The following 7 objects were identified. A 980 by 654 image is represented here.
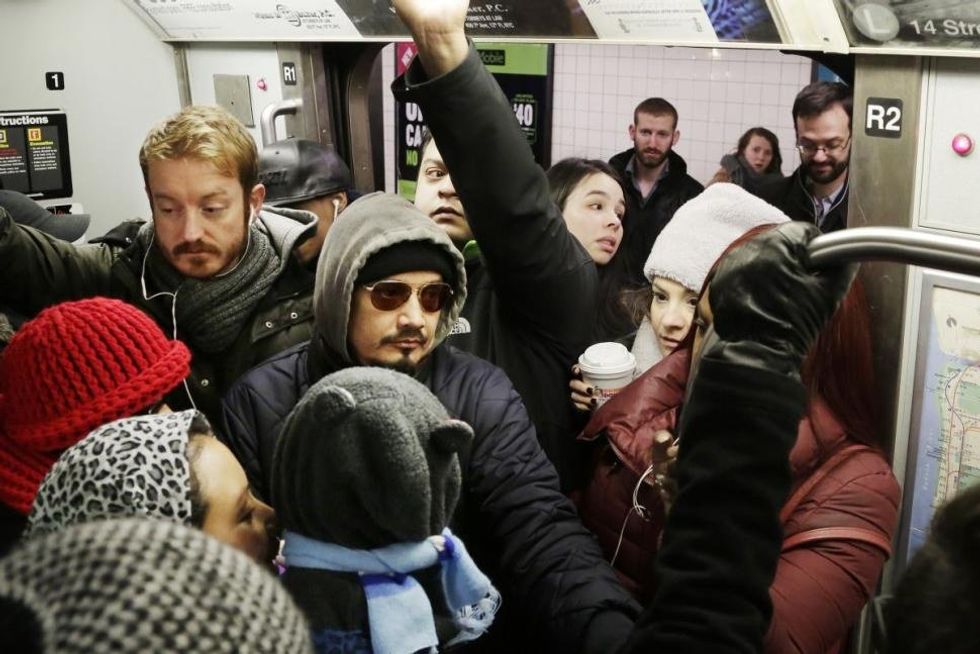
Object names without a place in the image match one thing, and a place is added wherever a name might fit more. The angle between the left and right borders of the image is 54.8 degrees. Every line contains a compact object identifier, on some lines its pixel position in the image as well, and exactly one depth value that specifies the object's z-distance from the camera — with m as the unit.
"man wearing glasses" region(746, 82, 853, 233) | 3.26
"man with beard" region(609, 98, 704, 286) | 4.82
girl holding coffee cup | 1.48
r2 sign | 2.10
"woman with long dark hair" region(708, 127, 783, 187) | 4.83
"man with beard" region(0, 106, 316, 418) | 2.12
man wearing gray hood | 1.55
